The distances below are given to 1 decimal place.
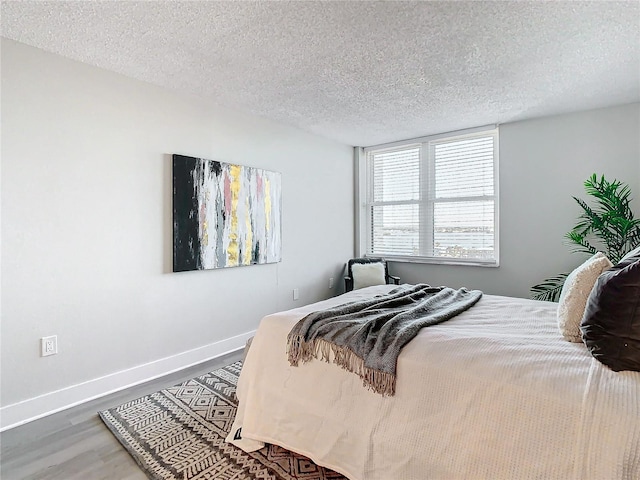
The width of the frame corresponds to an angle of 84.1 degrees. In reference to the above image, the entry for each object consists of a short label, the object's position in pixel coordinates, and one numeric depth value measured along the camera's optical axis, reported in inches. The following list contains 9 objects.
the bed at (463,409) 45.4
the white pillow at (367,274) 174.9
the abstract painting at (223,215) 118.7
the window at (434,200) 163.6
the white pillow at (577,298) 60.9
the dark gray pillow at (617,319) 48.9
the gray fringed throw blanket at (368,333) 61.4
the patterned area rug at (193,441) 68.1
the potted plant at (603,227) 119.0
